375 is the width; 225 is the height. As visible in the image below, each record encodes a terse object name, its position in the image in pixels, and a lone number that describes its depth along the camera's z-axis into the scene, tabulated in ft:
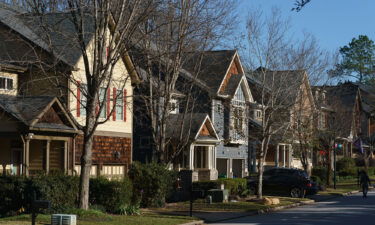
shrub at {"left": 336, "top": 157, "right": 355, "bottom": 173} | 224.22
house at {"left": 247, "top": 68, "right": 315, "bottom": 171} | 115.24
